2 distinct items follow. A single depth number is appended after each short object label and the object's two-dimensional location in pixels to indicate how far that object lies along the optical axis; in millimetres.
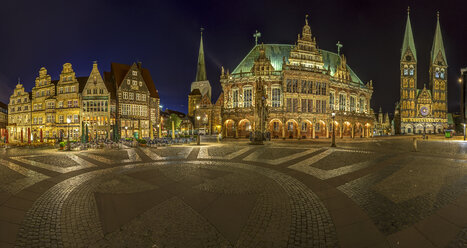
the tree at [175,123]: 64900
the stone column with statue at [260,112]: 24109
